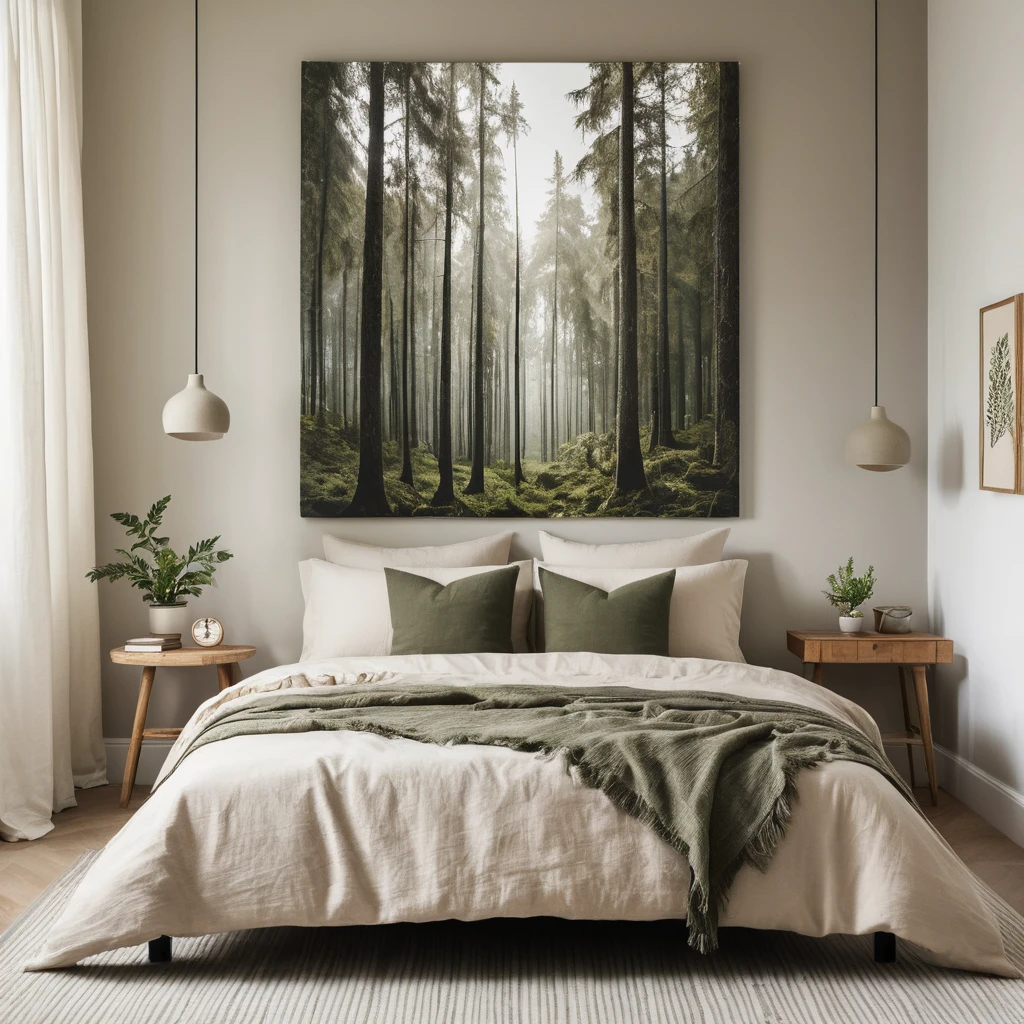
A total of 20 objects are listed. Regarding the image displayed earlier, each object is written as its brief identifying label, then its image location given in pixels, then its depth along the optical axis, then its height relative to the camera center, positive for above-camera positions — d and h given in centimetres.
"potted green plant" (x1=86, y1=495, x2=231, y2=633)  420 -35
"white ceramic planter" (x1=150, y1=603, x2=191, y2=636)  419 -54
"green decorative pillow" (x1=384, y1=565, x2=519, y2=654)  391 -50
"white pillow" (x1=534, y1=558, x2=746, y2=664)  407 -50
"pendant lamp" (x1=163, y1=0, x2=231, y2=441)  399 +29
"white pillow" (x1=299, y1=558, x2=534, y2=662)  405 -51
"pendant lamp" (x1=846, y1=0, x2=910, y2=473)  418 +16
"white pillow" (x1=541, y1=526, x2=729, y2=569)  428 -29
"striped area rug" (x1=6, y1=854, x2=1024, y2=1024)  234 -123
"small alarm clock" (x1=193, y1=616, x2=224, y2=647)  420 -60
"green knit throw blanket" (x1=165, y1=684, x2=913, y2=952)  245 -68
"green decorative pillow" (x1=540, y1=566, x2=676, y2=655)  388 -52
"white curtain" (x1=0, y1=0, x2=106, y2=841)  371 +19
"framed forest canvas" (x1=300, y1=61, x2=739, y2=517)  446 +88
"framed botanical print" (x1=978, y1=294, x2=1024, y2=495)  364 +32
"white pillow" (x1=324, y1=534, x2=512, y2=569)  432 -30
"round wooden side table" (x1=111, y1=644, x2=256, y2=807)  403 -70
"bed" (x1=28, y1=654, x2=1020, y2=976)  244 -93
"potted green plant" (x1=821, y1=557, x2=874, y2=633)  426 -49
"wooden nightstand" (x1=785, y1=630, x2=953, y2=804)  408 -69
